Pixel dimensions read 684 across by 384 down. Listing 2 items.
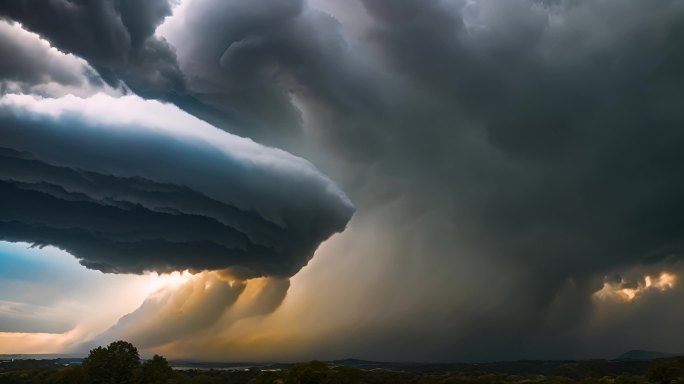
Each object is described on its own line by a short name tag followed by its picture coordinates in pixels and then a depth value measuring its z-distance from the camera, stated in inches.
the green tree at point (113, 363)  3093.0
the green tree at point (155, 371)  3198.8
